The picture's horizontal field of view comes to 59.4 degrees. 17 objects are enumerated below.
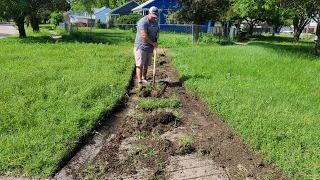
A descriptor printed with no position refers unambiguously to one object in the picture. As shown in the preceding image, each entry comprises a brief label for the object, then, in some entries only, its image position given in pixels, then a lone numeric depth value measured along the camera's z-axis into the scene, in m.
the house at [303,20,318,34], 52.39
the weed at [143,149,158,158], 3.58
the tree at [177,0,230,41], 16.45
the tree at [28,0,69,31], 13.58
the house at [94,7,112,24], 52.00
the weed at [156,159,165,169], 3.37
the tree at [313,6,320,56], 10.93
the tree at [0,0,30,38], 12.05
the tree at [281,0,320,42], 10.82
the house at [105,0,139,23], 43.78
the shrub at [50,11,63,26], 37.01
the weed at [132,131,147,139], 4.15
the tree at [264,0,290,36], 10.48
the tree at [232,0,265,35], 10.96
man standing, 5.99
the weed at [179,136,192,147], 3.79
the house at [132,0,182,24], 27.81
